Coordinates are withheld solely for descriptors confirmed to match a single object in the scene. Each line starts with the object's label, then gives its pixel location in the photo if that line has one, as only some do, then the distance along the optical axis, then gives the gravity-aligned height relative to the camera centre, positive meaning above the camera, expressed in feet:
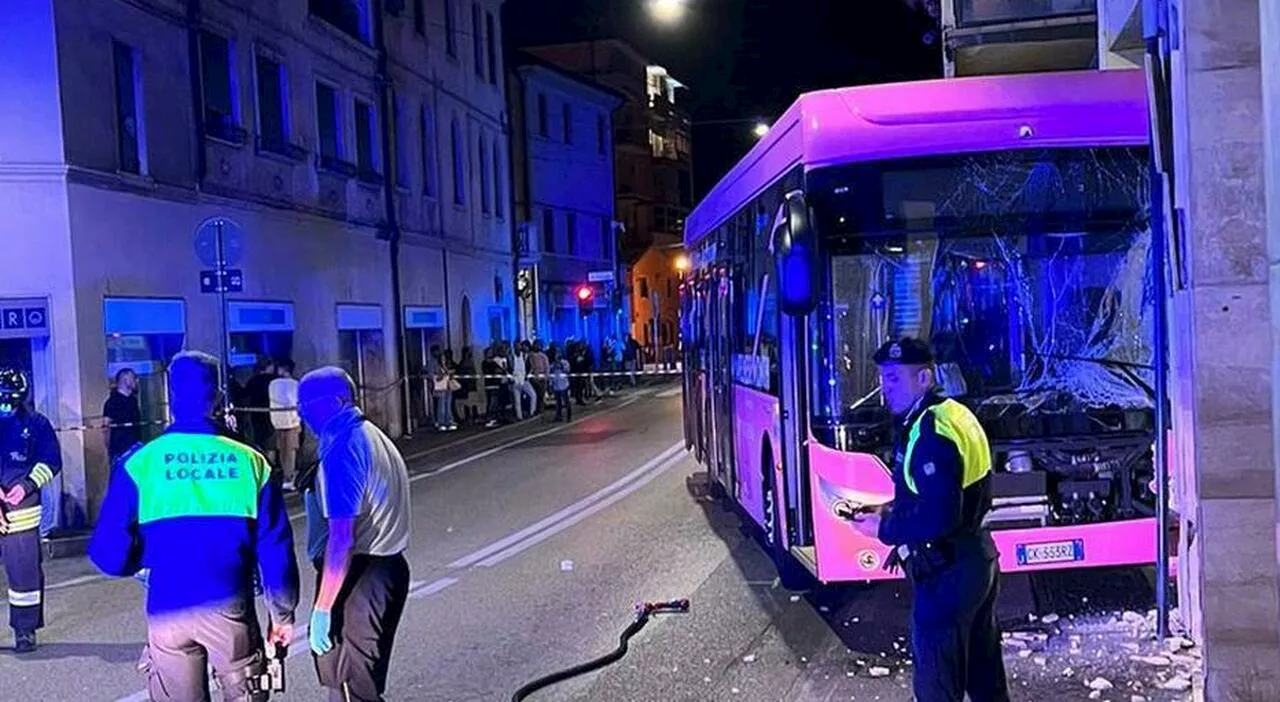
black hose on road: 22.90 -6.29
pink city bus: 24.35 +0.54
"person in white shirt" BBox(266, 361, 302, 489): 58.70 -3.61
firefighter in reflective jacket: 27.66 -3.16
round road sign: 51.62 +4.29
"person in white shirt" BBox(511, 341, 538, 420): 89.66 -3.69
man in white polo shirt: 17.66 -2.82
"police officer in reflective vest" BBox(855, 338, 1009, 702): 16.67 -2.91
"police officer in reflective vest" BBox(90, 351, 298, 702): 16.35 -2.40
